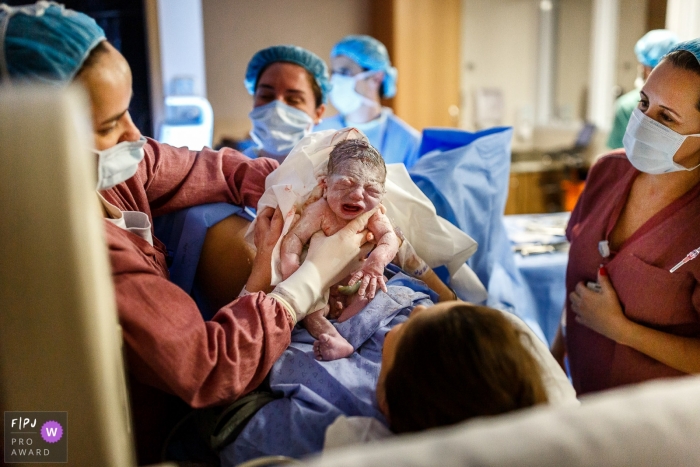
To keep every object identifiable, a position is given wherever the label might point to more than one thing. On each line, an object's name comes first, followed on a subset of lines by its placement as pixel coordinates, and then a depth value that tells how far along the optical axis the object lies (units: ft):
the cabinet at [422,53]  13.53
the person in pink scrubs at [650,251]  4.10
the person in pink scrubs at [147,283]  2.77
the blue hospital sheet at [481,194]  5.04
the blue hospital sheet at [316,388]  3.12
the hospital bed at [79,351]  1.97
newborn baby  3.73
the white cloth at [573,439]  2.04
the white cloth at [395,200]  4.20
